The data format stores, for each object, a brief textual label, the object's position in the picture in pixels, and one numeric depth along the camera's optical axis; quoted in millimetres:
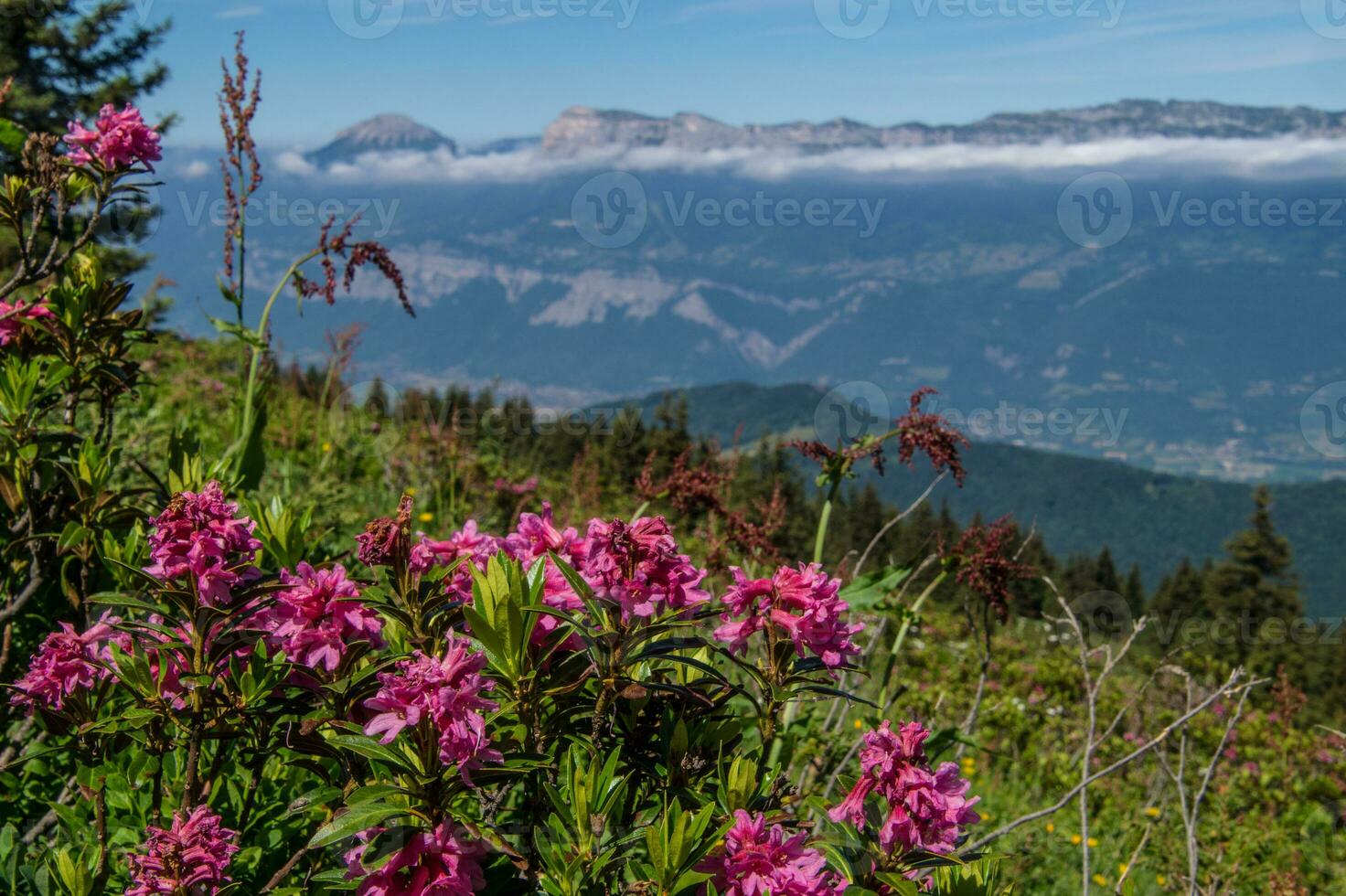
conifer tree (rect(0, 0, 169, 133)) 25234
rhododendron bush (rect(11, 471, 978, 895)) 1495
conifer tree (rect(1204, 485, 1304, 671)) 49781
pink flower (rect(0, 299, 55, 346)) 2691
